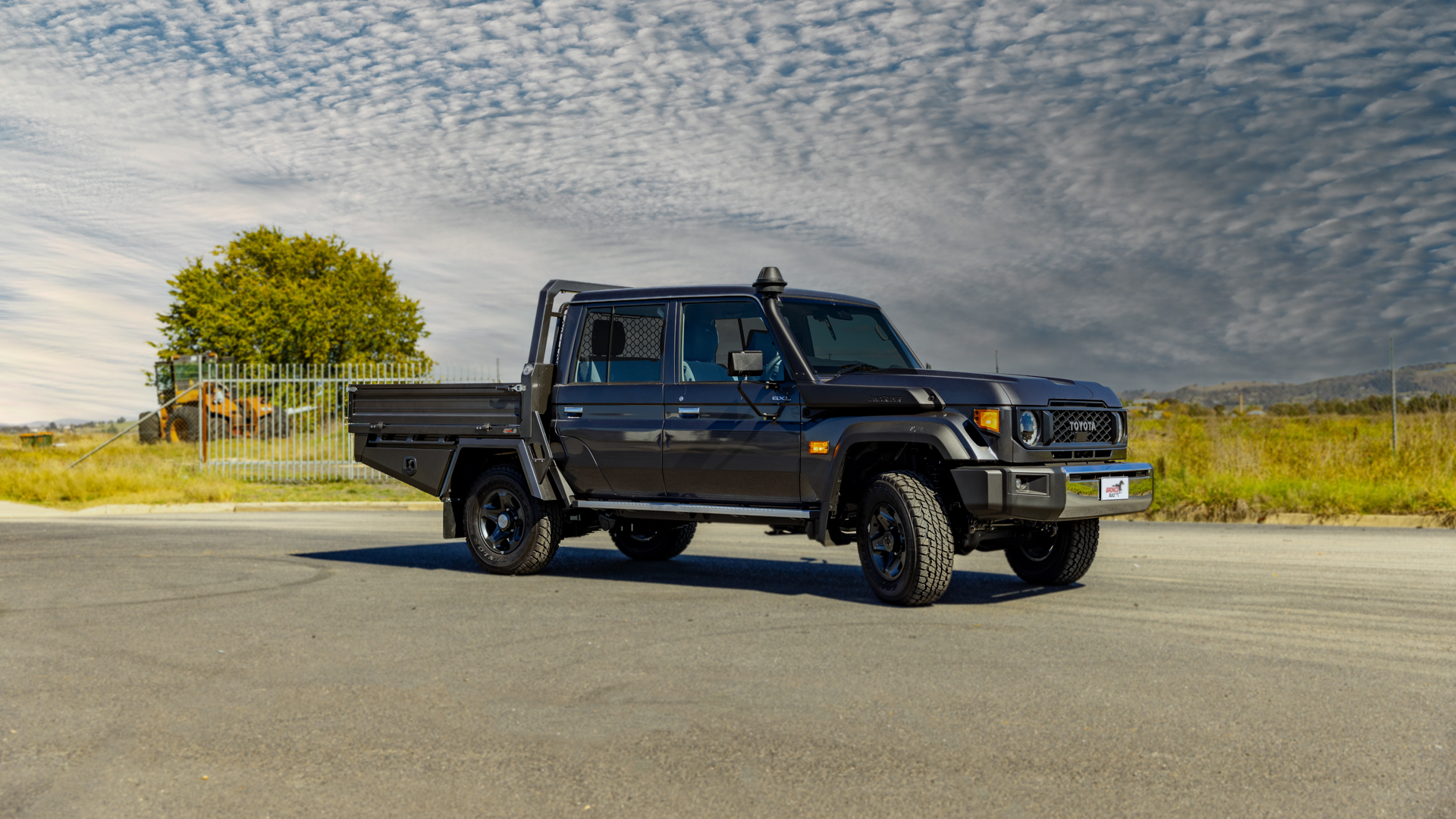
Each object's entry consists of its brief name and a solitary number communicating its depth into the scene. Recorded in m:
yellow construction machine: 35.94
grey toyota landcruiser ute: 7.74
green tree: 46.22
